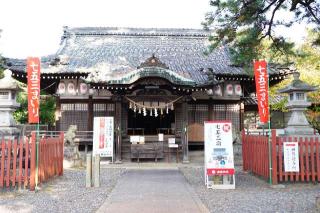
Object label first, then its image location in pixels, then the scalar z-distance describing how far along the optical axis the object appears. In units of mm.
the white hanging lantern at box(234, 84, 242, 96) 17656
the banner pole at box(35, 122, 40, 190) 8766
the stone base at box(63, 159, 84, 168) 14473
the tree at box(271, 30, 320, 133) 18453
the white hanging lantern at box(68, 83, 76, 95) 17344
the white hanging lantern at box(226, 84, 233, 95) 17656
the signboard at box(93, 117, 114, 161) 14016
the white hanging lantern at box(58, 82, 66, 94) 17234
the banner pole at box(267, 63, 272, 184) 9500
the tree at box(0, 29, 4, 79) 18947
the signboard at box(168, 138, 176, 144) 15953
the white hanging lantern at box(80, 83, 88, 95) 17375
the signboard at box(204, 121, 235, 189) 9148
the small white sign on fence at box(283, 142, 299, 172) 9430
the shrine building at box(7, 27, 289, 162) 15734
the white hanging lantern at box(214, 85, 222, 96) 17625
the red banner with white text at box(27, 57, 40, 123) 9461
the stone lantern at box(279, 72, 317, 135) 10906
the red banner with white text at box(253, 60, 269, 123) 9945
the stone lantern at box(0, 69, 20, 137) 10867
